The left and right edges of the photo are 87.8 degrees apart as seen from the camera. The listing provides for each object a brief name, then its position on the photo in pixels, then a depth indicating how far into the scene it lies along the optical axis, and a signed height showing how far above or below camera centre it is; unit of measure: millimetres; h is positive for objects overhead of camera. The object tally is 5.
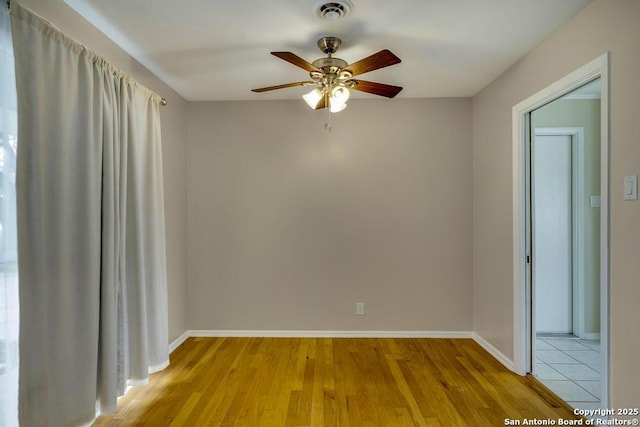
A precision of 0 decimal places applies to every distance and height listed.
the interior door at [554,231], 3543 -213
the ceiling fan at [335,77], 2090 +907
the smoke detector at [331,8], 1881 +1176
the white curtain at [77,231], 1566 -107
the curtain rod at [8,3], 1497 +948
